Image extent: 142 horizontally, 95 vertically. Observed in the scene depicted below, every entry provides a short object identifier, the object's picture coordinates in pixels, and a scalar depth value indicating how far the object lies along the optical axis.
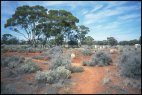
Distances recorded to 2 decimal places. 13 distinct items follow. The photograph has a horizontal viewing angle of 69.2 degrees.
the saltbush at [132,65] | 5.79
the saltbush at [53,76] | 5.92
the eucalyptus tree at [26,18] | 20.52
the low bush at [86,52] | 14.04
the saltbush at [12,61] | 8.02
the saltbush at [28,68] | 7.21
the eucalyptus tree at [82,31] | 34.04
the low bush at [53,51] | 13.64
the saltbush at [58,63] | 7.80
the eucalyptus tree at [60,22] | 22.98
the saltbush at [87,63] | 9.08
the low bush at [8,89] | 4.90
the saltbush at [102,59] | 8.96
